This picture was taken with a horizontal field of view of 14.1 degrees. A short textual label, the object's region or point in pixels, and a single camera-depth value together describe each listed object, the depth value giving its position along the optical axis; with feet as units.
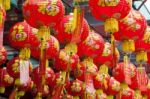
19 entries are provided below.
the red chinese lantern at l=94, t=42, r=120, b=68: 38.44
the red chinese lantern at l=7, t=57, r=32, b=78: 36.95
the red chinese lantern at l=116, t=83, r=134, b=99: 42.92
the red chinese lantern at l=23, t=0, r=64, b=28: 28.77
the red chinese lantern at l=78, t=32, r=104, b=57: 35.69
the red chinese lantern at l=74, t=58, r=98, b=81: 37.88
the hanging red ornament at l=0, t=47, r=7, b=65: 36.19
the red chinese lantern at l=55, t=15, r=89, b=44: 32.29
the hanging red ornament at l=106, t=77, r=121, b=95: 42.89
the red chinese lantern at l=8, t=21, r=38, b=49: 33.42
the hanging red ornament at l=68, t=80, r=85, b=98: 42.55
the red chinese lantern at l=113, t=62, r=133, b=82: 40.95
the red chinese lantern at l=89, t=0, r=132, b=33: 28.89
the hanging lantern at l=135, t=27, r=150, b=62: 36.92
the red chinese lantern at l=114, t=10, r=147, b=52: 32.97
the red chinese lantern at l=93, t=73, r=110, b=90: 40.86
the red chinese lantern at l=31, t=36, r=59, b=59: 33.75
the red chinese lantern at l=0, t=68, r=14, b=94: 38.97
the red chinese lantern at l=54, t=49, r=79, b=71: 37.71
